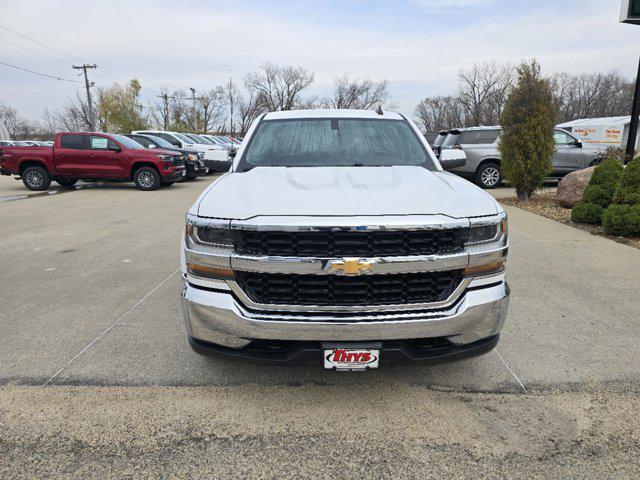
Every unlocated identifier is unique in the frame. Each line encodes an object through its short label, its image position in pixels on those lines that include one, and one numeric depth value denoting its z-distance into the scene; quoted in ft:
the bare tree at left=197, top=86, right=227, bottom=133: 224.33
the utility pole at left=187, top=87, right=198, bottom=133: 203.37
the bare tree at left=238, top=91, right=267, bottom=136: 238.27
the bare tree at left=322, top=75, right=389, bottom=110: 239.30
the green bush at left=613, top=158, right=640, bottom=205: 23.60
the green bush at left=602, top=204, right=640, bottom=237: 22.89
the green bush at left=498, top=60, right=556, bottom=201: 34.63
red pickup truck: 47.14
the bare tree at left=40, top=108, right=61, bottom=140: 272.88
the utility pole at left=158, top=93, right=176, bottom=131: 211.70
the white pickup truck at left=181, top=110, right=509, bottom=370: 7.75
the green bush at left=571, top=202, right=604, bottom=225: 26.86
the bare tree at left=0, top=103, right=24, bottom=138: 298.56
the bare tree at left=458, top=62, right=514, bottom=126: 232.73
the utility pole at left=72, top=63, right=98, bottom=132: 157.97
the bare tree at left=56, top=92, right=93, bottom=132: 194.08
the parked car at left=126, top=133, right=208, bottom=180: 54.34
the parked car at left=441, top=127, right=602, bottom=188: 44.70
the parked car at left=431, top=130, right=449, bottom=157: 48.67
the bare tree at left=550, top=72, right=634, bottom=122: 229.66
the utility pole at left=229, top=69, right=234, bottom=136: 204.03
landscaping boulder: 32.07
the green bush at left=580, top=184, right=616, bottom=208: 26.81
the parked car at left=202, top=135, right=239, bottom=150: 75.98
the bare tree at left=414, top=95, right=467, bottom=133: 284.20
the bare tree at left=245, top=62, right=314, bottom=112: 230.89
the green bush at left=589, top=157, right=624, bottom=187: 27.07
